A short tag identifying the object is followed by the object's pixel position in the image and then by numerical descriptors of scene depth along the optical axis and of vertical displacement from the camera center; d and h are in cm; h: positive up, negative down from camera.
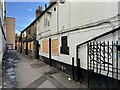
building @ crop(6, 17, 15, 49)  2307 +353
